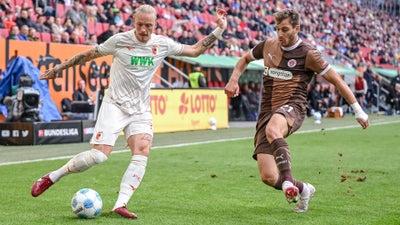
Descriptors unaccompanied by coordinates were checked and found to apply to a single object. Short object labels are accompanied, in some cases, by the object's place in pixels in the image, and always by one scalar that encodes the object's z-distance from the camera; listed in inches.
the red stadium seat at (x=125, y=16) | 1140.3
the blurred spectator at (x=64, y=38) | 948.6
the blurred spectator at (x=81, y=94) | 919.2
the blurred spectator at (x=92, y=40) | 982.0
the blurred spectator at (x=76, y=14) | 1011.9
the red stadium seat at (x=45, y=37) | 931.3
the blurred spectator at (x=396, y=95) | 1610.1
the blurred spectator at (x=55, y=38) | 936.9
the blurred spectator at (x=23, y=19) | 916.6
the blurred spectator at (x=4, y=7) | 925.8
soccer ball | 317.4
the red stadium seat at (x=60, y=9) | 1020.5
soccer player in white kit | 334.3
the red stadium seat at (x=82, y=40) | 982.1
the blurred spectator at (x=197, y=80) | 1084.5
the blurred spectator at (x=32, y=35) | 893.8
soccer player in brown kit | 336.5
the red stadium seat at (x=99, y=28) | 1070.4
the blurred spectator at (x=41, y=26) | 940.2
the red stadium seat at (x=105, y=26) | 1081.3
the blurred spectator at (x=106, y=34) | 1026.7
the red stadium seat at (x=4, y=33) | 881.3
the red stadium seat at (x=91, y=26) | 1054.4
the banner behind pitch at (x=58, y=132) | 747.4
